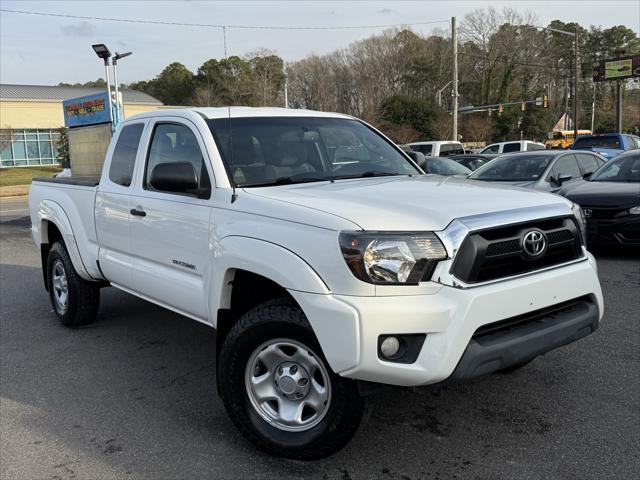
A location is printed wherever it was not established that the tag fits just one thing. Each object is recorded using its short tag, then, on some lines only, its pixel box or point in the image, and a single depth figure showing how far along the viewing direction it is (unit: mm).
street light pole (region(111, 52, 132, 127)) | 23844
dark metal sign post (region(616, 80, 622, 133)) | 39875
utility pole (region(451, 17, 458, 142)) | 34375
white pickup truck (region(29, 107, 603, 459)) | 2824
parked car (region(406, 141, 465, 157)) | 24859
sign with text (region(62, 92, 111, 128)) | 25312
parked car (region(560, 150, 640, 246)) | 8031
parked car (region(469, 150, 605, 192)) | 10344
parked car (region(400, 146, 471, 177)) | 15641
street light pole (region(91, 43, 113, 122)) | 21452
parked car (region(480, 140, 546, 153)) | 26023
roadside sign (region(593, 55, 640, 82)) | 44438
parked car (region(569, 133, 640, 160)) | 20156
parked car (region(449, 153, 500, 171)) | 18875
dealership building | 46844
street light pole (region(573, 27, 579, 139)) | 39594
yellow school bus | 58481
